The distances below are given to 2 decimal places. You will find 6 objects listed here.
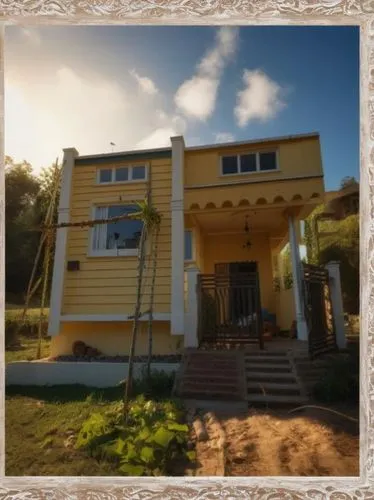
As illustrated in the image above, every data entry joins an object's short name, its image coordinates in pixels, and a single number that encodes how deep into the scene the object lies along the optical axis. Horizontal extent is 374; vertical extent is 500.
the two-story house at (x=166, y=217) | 4.50
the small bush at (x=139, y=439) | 1.77
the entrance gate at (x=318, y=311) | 3.73
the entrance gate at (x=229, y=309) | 4.11
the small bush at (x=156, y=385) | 3.27
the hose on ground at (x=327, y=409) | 2.03
